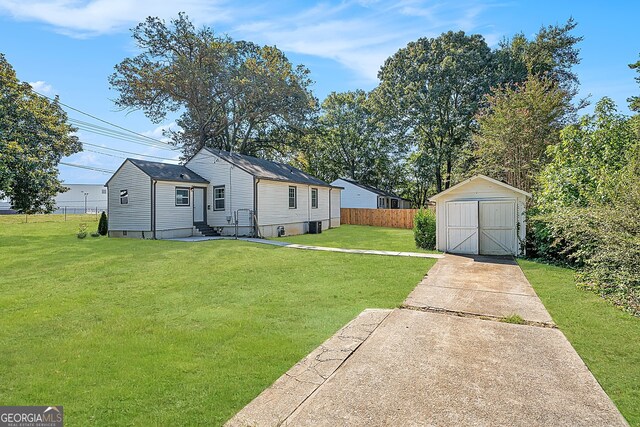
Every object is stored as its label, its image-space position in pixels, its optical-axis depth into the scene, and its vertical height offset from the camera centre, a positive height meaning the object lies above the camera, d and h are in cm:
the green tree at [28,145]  1645 +366
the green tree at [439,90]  2664 +968
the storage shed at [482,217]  1121 -42
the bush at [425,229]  1280 -92
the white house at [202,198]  1616 +49
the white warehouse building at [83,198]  4788 +171
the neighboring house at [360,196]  2997 +93
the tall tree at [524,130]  1405 +322
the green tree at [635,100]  1157 +373
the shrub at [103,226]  1811 -94
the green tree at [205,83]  2256 +865
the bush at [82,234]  1647 -125
